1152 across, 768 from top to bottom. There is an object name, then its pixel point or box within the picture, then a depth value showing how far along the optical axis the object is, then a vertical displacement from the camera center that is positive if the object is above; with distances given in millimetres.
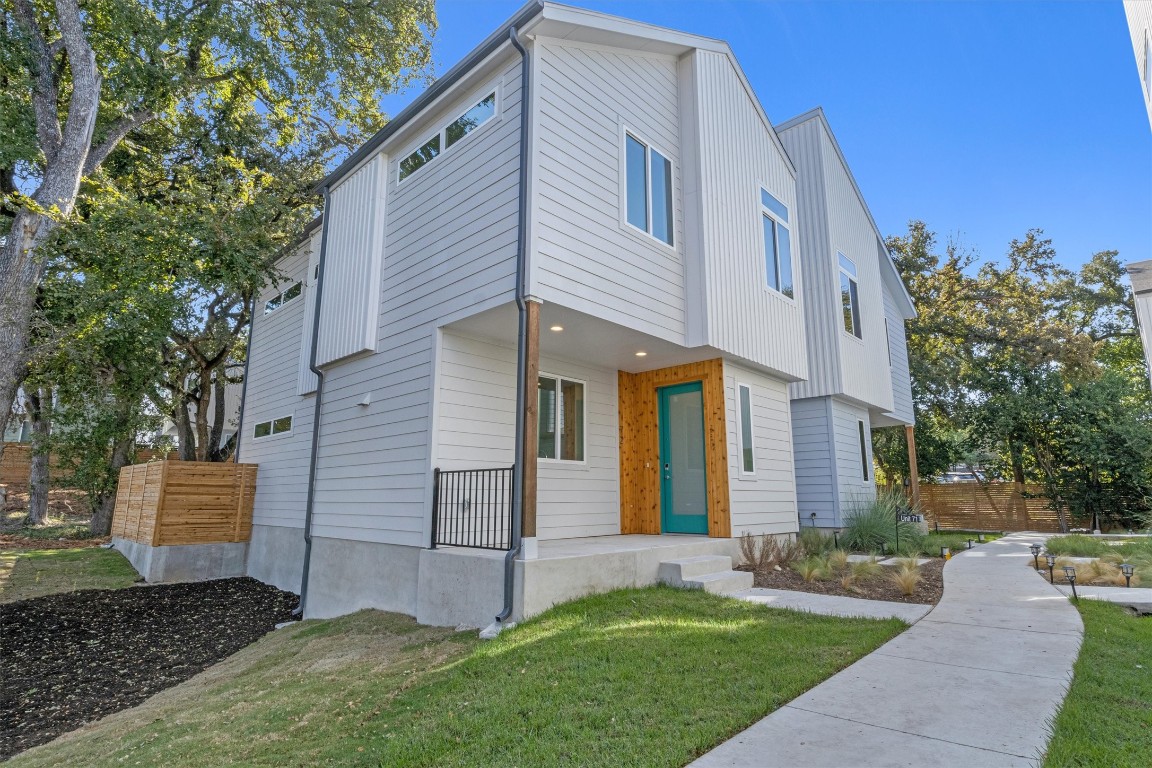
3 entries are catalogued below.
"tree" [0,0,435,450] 9492 +8134
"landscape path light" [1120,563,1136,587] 6051 -713
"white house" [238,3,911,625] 6227 +1997
